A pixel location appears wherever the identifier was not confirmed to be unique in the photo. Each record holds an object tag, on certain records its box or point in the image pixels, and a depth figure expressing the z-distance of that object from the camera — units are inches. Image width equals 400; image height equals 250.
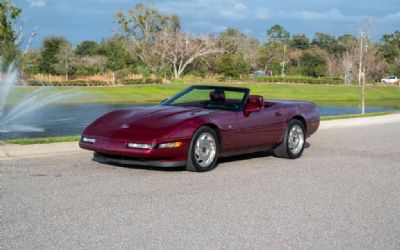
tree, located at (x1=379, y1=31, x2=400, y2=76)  3317.7
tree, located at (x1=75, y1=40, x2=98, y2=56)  2452.0
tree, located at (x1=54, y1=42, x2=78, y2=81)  1923.7
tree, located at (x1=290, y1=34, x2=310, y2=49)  3727.9
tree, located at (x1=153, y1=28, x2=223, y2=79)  2268.7
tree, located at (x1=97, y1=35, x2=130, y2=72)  2121.1
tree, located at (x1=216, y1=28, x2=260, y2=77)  2327.8
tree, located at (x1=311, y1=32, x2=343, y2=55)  3654.8
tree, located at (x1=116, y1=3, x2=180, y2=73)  2458.2
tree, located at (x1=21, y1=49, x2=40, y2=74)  1744.6
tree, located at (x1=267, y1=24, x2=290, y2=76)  4306.1
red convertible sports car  328.5
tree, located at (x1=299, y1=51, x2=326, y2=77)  3003.2
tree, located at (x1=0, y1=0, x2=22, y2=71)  1451.8
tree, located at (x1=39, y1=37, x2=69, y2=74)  1950.1
